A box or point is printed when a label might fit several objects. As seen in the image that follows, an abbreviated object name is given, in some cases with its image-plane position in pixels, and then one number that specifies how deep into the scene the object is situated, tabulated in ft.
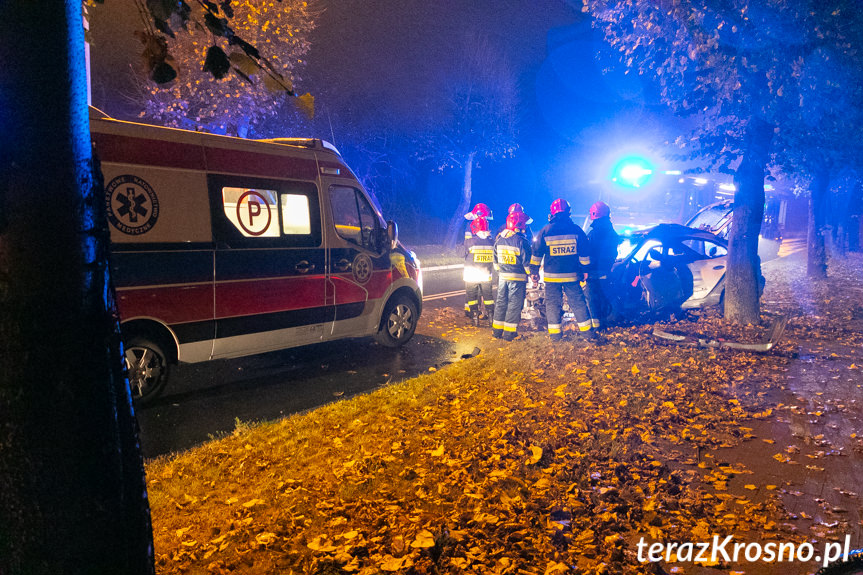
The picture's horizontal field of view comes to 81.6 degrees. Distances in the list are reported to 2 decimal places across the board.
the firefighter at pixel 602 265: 26.96
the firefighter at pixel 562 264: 25.49
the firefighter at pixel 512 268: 26.08
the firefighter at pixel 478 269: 29.04
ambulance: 15.79
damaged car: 28.89
